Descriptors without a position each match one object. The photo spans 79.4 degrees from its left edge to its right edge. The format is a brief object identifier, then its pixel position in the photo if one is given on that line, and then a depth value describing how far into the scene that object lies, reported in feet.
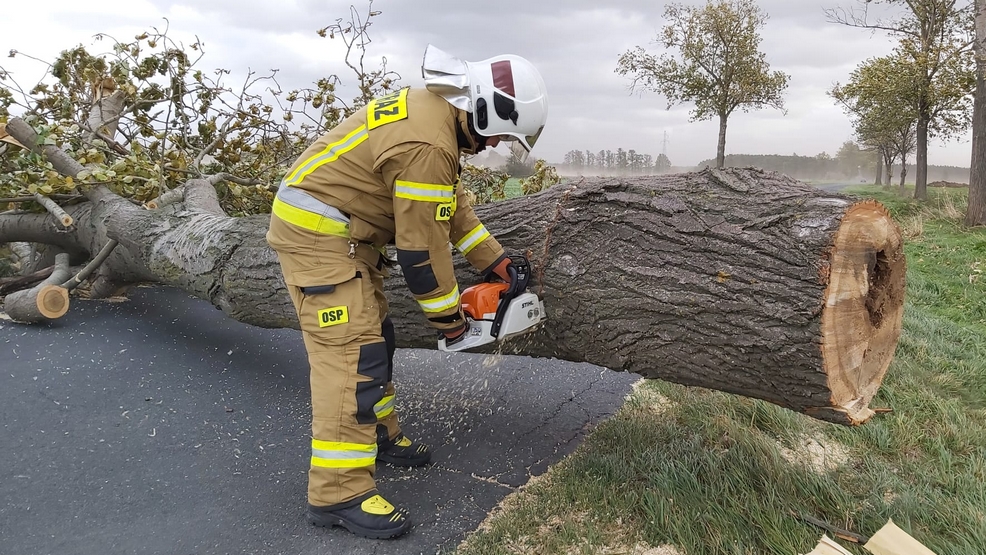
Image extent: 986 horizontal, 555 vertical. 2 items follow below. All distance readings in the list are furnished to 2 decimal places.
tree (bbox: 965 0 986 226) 34.40
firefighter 7.22
